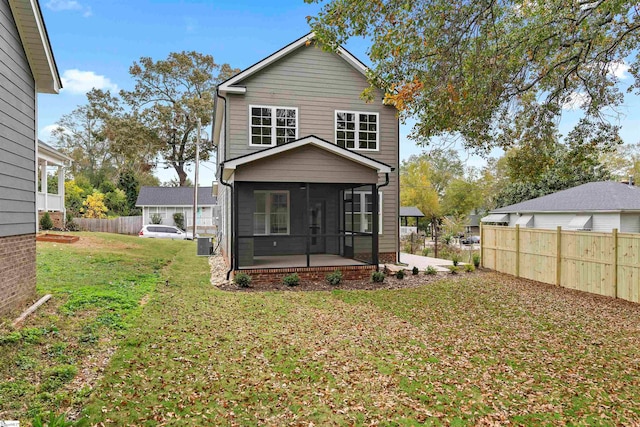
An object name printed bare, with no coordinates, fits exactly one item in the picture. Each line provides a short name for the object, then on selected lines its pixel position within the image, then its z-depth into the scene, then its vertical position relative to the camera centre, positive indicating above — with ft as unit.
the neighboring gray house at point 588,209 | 58.95 +0.25
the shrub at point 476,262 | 53.21 -6.89
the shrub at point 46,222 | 68.59 -1.94
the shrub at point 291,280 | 37.42 -6.53
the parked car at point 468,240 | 109.40 -8.68
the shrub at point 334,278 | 38.63 -6.57
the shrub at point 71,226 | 75.56 -2.91
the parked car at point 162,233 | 89.51 -5.01
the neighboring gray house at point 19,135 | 23.25 +4.87
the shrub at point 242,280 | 36.45 -6.36
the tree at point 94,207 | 109.50 +1.06
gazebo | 114.93 -0.72
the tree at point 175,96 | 130.31 +38.36
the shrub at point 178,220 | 123.24 -2.88
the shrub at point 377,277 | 39.63 -6.62
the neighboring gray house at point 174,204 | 122.31 +2.06
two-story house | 39.14 +4.78
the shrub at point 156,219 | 120.71 -2.51
